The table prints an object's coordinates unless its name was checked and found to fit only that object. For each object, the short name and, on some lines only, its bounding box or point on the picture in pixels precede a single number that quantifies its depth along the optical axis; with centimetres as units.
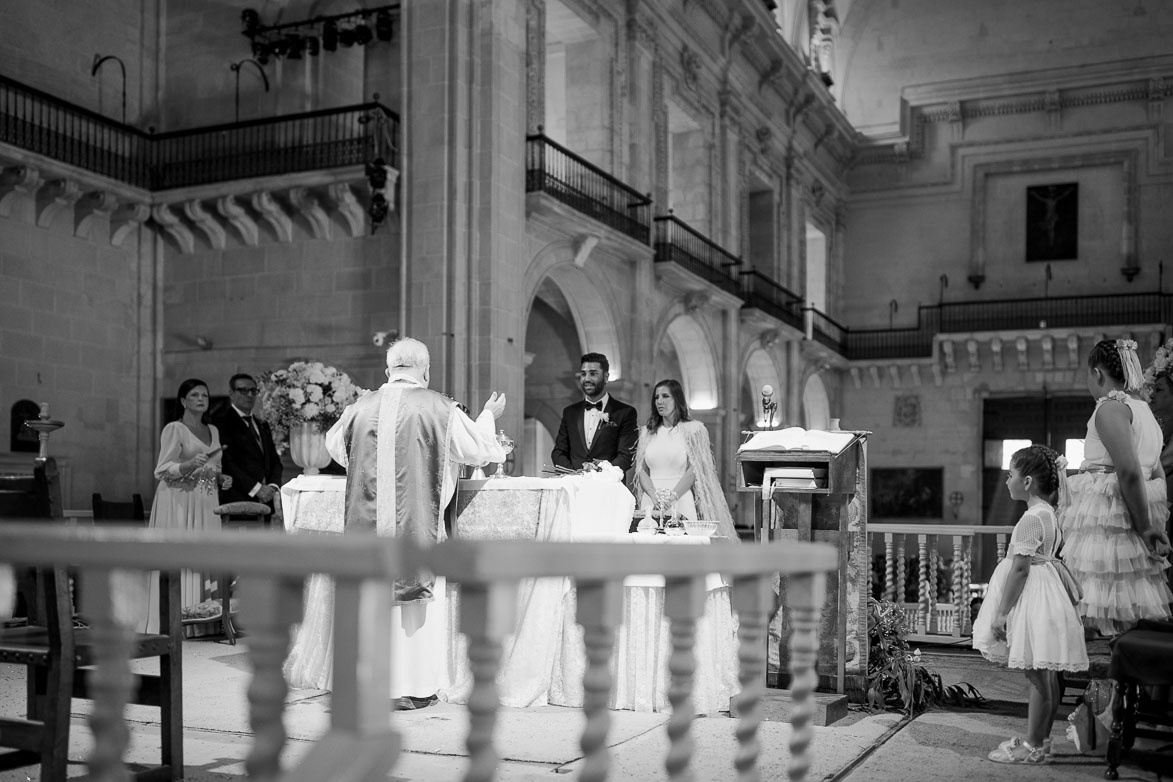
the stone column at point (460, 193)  1195
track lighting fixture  1313
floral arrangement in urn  776
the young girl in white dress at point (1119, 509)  462
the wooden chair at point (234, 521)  741
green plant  580
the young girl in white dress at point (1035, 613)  459
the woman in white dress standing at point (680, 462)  699
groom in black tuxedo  727
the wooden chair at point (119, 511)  759
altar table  557
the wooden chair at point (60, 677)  334
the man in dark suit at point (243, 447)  815
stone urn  782
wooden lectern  579
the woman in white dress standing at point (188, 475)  765
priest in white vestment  566
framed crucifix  2586
